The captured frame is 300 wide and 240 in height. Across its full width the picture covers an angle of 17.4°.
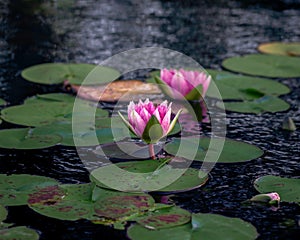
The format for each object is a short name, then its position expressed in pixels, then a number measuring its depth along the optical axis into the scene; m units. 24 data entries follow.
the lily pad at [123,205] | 2.56
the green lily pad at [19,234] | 2.40
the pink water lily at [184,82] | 3.92
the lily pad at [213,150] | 3.21
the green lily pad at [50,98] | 4.05
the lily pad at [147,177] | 2.82
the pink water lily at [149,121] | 2.97
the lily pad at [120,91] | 4.13
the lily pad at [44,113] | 3.67
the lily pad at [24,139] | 3.33
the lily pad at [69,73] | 4.43
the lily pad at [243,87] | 4.22
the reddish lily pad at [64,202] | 2.57
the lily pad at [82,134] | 3.39
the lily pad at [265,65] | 4.69
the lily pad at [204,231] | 2.41
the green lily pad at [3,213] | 2.54
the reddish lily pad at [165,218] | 2.49
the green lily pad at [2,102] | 3.95
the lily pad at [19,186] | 2.71
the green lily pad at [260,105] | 3.99
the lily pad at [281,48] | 5.22
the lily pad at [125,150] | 3.21
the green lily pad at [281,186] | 2.80
